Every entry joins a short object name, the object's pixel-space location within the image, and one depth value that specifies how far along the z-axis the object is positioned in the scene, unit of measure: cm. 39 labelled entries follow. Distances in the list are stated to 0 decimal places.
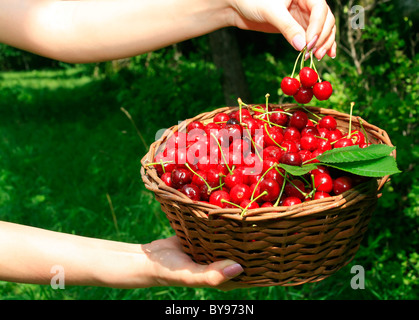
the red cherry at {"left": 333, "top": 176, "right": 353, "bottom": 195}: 83
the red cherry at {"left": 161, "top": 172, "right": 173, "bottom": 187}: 88
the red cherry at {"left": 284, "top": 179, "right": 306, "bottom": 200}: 84
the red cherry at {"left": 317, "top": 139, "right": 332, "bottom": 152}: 90
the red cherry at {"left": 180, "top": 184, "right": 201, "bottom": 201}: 85
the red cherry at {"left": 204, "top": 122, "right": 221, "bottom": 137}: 92
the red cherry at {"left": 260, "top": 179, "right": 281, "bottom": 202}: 82
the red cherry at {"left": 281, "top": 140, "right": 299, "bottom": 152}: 89
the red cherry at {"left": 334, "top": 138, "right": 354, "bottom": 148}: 87
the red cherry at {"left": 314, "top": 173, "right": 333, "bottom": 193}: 83
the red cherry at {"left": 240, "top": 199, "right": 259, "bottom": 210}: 81
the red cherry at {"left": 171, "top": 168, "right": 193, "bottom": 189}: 87
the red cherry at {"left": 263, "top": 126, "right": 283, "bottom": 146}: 91
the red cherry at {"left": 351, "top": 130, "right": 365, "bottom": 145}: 89
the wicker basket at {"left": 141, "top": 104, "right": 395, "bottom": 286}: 78
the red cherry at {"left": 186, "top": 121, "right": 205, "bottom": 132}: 94
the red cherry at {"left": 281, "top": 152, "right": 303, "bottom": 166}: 83
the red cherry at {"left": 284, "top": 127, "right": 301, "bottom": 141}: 92
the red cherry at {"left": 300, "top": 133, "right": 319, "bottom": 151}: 90
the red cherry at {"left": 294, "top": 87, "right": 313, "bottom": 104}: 92
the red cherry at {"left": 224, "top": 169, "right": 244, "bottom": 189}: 86
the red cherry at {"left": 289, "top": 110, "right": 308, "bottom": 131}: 93
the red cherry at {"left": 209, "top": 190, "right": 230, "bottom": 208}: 83
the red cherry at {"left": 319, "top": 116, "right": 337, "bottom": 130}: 93
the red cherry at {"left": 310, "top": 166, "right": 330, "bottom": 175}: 84
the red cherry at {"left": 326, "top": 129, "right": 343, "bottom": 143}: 91
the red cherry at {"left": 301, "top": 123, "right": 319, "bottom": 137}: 91
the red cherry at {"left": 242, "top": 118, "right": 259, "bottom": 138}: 91
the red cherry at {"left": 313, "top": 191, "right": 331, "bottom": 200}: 82
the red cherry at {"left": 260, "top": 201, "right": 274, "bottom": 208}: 82
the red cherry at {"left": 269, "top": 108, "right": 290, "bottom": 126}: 95
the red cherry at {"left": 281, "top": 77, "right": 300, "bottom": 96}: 91
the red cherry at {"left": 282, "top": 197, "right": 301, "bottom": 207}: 82
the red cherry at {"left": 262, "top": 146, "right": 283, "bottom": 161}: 87
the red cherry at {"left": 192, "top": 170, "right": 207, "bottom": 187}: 87
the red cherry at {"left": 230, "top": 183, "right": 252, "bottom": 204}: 83
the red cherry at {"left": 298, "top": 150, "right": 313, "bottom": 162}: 87
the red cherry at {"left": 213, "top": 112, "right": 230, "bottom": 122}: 97
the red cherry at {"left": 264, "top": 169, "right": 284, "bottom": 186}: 84
